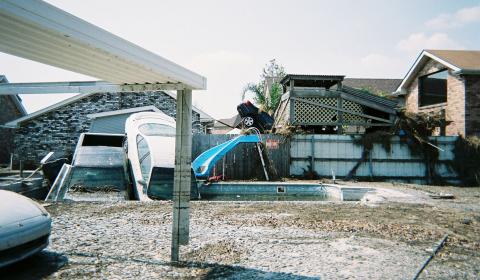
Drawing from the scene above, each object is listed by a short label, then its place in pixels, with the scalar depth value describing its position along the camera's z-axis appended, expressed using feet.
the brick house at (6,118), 79.56
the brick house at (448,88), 51.13
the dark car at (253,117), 55.58
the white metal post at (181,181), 13.16
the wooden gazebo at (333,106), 52.60
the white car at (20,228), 11.07
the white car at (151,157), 28.86
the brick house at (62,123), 62.44
